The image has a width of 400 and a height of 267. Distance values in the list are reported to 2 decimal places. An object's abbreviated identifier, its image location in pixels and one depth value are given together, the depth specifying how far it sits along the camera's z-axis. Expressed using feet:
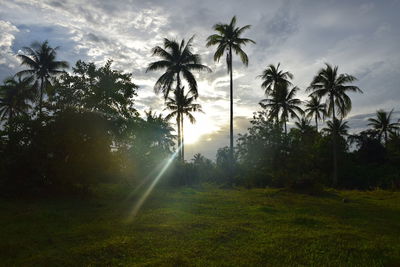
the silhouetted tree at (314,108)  133.49
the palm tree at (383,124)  138.00
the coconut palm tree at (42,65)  100.11
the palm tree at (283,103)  108.27
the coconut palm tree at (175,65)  88.02
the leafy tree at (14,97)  111.34
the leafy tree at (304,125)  141.28
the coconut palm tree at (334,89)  92.17
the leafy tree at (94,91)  50.34
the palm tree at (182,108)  106.18
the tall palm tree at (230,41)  79.97
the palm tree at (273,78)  110.11
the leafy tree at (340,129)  143.68
